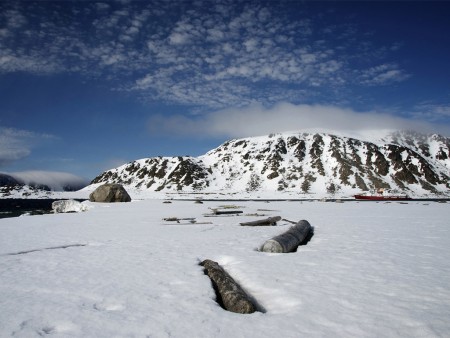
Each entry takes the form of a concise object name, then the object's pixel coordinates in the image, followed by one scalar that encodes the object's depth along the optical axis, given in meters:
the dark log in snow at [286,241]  11.23
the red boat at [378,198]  70.31
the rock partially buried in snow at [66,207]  34.16
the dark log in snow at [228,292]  6.09
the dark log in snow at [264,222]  19.16
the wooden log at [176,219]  21.64
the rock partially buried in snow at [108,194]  48.38
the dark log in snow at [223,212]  27.85
